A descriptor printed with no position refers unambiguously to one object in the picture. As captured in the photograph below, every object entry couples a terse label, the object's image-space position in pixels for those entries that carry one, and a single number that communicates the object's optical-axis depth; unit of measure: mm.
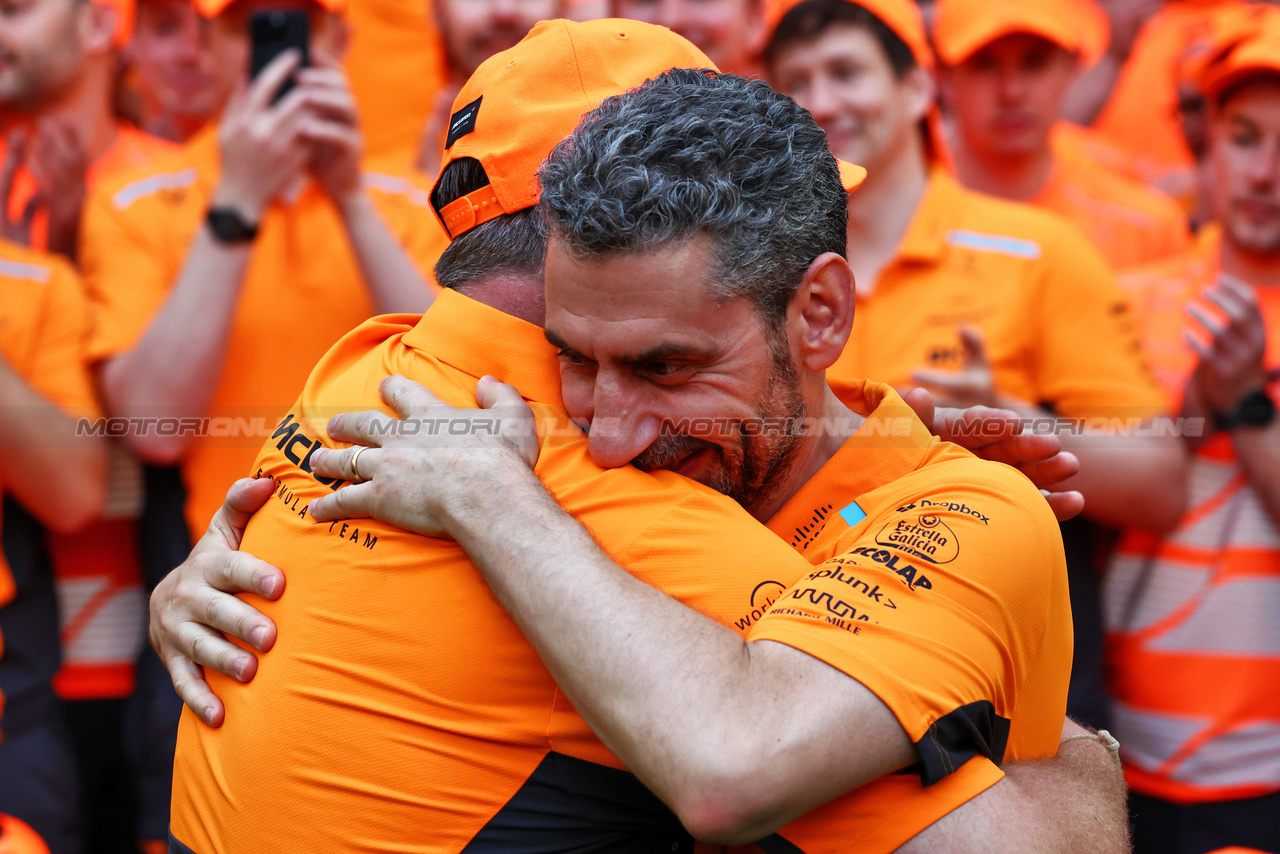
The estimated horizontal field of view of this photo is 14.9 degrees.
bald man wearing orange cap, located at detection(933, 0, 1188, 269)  5016
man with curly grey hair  3057
